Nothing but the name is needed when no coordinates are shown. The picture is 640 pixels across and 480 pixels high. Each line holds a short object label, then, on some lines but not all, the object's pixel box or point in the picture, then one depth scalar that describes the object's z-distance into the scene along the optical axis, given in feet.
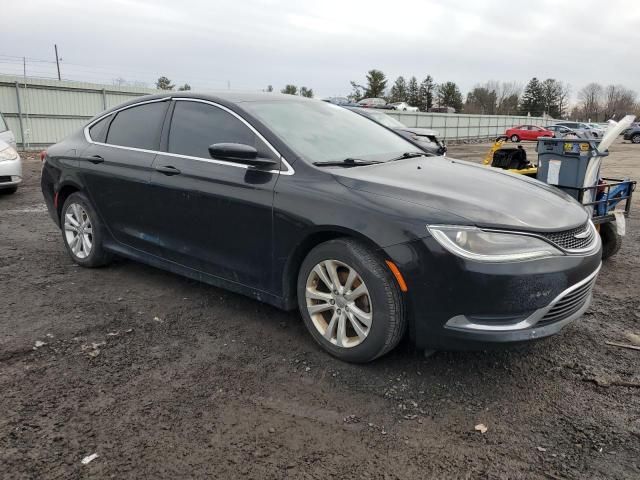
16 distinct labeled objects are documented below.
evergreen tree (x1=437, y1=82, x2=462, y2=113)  266.36
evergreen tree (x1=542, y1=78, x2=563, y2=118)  291.58
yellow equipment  28.45
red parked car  128.71
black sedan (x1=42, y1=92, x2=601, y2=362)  9.03
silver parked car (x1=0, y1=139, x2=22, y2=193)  28.91
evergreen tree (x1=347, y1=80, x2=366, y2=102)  254.27
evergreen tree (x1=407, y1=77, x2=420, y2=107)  271.69
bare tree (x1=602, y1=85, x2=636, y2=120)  305.94
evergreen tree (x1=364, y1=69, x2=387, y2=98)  249.55
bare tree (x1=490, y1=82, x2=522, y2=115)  276.21
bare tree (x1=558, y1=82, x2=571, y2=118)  297.26
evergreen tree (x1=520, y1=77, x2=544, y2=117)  291.58
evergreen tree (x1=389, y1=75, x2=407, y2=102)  269.07
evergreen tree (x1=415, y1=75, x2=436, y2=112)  276.00
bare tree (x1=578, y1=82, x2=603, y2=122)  318.24
